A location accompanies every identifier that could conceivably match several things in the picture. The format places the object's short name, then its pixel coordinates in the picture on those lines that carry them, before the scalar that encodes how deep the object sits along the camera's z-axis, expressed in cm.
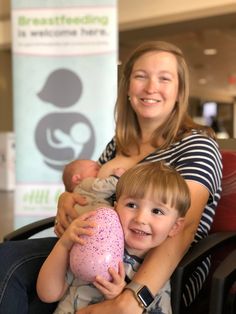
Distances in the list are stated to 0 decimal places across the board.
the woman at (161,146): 118
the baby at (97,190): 140
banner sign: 300
